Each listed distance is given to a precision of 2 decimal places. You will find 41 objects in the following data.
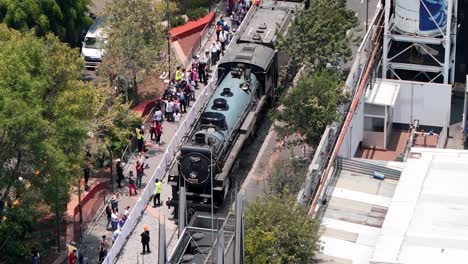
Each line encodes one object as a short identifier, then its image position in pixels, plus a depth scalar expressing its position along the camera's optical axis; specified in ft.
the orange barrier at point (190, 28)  313.73
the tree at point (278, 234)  216.13
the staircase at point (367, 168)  255.50
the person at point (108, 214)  244.42
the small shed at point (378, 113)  282.56
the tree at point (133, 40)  278.05
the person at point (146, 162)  262.30
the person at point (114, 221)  241.55
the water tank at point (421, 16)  286.05
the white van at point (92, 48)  301.22
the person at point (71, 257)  231.71
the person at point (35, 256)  231.50
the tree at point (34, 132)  222.28
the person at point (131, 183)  253.44
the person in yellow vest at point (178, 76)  287.89
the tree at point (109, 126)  253.44
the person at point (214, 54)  298.15
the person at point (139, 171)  255.52
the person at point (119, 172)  255.09
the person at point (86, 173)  253.65
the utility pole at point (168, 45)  288.51
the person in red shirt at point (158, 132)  269.44
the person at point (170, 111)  276.41
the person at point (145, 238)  235.20
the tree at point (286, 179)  242.37
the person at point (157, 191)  248.93
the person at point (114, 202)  244.42
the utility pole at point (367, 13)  304.30
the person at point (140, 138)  264.93
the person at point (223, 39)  303.27
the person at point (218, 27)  308.40
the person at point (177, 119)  276.82
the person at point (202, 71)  291.79
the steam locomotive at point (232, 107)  241.55
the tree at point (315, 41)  271.28
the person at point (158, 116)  272.41
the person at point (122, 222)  241.35
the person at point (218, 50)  298.56
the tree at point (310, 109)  258.16
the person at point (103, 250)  234.58
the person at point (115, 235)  237.25
